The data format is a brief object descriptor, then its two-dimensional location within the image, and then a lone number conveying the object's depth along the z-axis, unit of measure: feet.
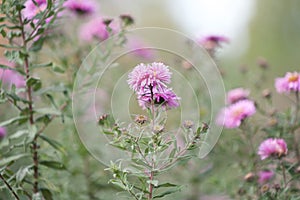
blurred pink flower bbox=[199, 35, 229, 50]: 5.78
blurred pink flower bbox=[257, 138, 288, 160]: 4.95
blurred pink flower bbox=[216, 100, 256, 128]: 5.19
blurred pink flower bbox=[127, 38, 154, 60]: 5.84
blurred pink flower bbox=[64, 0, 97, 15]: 5.73
